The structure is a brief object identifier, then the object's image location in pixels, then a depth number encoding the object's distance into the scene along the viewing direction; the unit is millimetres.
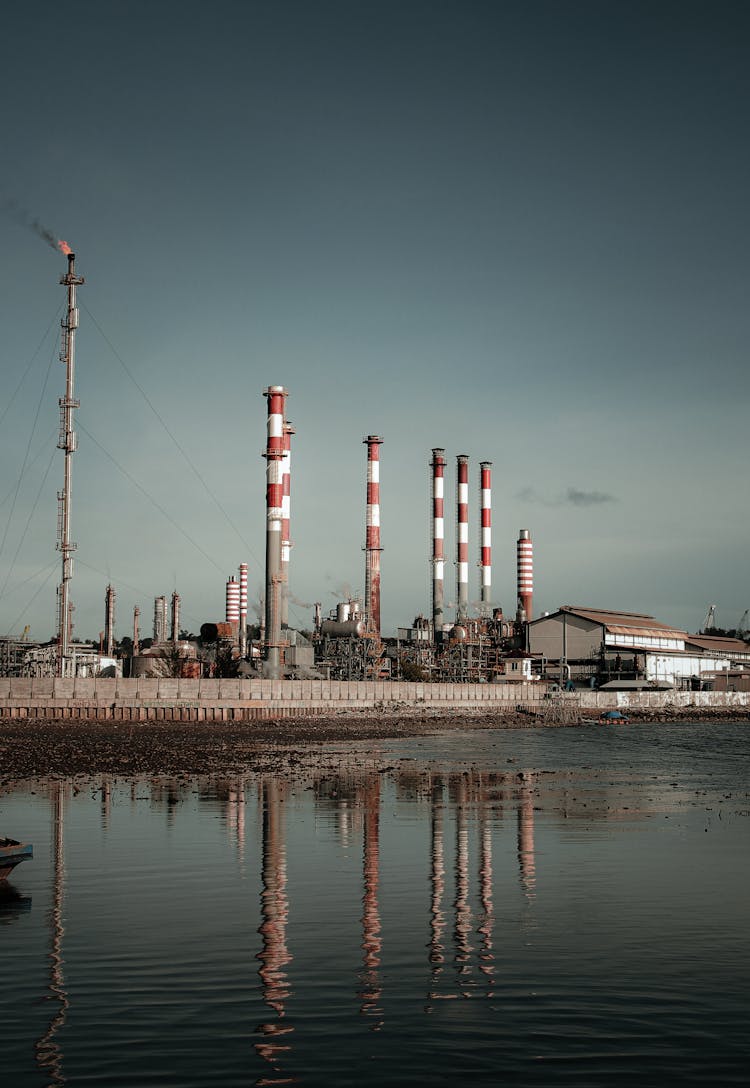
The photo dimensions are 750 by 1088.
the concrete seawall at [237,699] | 66312
